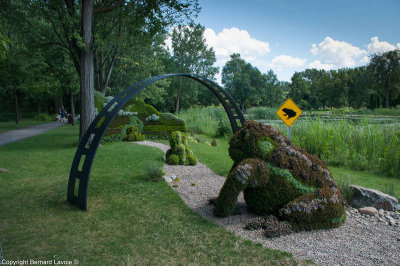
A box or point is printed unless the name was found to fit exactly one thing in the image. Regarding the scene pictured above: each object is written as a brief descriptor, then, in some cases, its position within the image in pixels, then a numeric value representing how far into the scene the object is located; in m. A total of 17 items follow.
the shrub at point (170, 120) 14.34
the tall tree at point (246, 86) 48.66
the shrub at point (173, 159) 8.80
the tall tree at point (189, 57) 35.69
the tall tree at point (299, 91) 54.72
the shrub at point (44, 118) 29.35
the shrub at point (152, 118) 14.09
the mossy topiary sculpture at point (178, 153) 8.85
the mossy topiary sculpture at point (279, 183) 4.06
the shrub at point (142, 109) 14.05
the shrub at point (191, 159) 8.98
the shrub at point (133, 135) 13.06
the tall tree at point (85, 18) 9.95
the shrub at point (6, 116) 29.58
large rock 5.02
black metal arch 4.49
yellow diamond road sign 6.88
